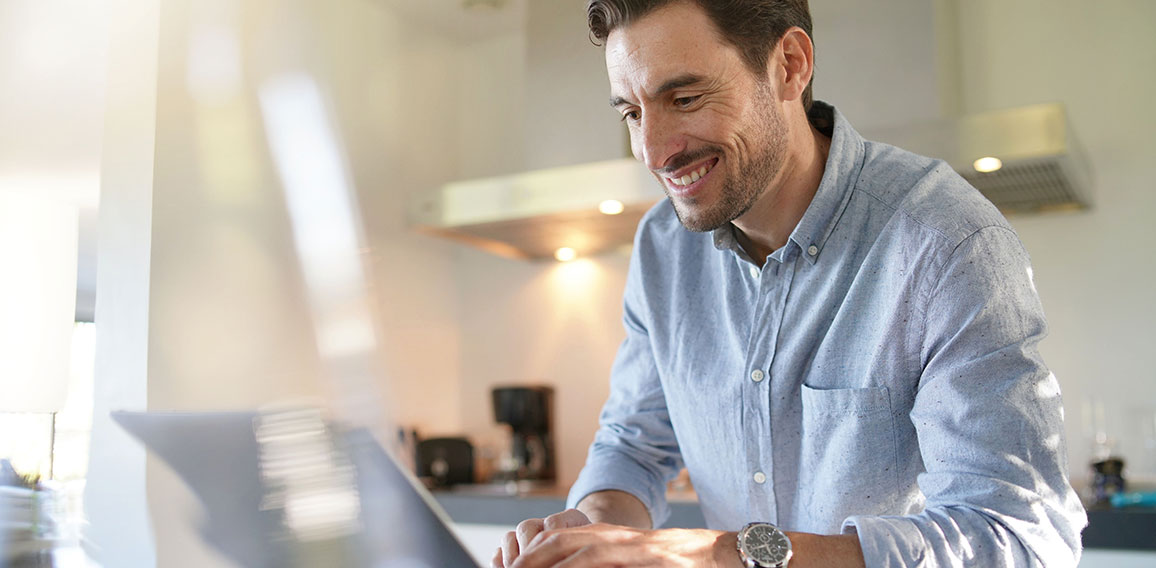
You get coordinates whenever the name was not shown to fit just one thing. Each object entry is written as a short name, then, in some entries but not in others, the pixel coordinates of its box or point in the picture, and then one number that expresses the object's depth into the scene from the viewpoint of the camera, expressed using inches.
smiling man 28.8
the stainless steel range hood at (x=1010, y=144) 83.1
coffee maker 123.0
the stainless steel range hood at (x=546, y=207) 100.6
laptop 30.8
